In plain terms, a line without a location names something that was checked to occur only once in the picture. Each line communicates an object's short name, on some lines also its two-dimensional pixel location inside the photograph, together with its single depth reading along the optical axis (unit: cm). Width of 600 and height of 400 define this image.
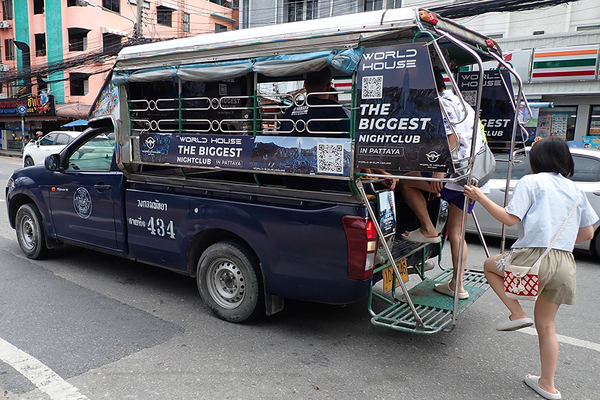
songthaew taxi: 314
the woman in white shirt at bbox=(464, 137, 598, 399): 287
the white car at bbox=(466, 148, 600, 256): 611
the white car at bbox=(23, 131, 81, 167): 1795
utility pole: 1941
